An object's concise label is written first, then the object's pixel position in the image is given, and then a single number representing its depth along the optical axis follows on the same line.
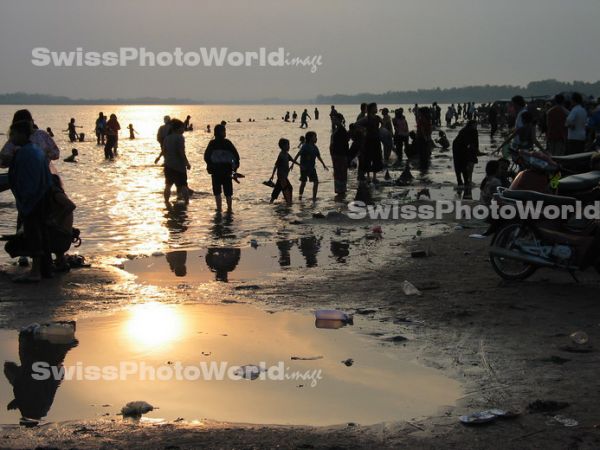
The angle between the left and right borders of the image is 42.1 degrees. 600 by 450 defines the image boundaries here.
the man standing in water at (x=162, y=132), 20.52
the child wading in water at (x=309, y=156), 16.77
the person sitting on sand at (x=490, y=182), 12.73
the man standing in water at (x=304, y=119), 76.69
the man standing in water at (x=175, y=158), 14.89
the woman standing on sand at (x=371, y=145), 18.60
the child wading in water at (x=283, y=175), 15.67
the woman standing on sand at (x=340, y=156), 17.59
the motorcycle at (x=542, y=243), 7.99
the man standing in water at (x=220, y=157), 14.42
